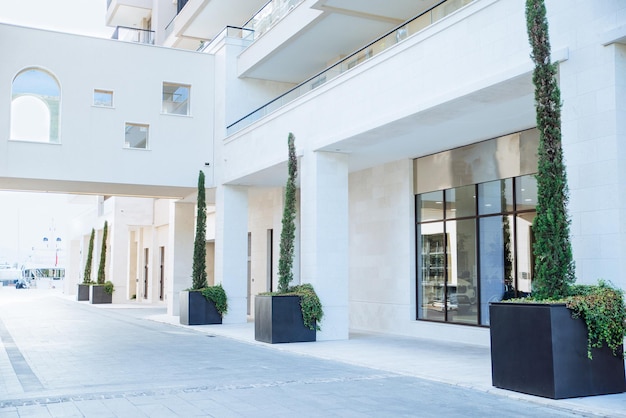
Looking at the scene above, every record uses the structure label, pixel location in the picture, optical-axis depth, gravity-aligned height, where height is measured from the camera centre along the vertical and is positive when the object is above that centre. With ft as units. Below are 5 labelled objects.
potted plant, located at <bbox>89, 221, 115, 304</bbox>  121.70 -2.81
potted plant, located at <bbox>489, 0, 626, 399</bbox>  26.94 -1.64
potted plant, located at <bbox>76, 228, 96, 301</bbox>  131.23 -1.62
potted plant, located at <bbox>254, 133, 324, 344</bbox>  49.98 -2.92
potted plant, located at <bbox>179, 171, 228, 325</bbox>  69.72 -2.78
